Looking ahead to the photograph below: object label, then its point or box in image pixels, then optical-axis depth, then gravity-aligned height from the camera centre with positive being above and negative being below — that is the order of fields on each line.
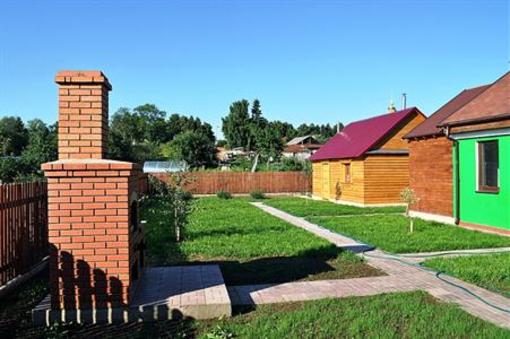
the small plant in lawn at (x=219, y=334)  4.30 -1.61
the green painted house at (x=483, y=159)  10.85 +0.29
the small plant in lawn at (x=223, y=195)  27.62 -1.61
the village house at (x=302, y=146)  65.31 +3.76
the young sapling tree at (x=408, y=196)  12.46 -0.74
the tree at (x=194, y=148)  50.75 +2.42
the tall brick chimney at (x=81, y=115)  5.20 +0.63
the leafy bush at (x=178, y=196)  10.98 -0.69
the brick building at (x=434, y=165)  13.29 +0.16
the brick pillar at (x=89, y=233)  4.84 -0.70
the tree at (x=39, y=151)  24.75 +1.21
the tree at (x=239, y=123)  70.88 +7.38
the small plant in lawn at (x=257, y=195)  28.14 -1.64
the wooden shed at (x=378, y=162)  19.97 +0.34
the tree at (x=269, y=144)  48.58 +2.87
